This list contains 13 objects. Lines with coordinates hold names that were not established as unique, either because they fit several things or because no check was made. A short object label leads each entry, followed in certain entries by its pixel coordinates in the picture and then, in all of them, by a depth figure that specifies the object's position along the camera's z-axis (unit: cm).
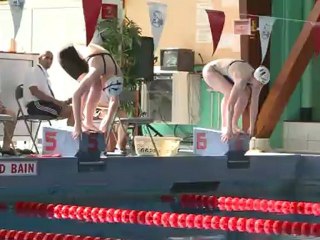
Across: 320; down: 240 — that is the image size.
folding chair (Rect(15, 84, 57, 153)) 1467
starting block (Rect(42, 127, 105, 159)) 1270
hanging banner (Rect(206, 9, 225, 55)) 1639
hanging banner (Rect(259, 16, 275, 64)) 1750
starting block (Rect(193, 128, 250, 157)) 1495
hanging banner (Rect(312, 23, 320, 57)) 1798
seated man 1471
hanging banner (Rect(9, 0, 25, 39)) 1296
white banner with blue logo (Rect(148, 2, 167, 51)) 1580
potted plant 1989
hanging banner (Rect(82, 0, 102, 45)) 1346
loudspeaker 2014
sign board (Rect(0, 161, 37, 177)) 1152
